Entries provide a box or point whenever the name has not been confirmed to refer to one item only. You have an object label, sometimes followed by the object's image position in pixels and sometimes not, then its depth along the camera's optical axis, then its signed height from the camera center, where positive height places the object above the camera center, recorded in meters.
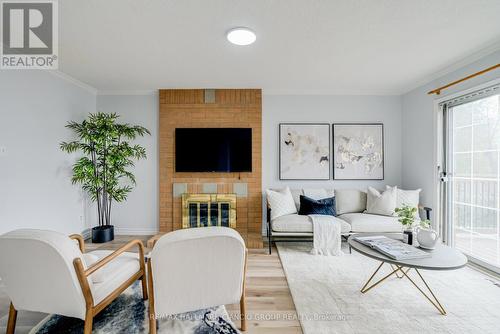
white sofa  3.21 -0.83
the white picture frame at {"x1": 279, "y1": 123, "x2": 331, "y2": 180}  4.03 +0.25
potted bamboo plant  3.38 +0.18
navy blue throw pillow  3.51 -0.63
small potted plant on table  2.20 -0.52
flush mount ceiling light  2.18 +1.28
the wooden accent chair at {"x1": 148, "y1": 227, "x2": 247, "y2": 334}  1.40 -0.67
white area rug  1.75 -1.22
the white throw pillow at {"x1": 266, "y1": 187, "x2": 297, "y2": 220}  3.47 -0.57
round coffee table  1.74 -0.75
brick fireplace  3.99 +0.28
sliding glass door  2.64 -0.11
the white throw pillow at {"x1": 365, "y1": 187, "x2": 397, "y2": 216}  3.46 -0.56
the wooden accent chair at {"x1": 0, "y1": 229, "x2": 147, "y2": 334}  1.37 -0.70
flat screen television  3.93 +0.28
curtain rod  2.50 +1.07
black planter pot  3.54 -1.06
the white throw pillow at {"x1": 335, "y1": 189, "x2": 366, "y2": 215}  3.75 -0.57
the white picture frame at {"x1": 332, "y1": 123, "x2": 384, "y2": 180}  4.03 +0.23
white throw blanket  3.17 -0.98
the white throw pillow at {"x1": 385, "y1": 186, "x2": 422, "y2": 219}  3.48 -0.49
